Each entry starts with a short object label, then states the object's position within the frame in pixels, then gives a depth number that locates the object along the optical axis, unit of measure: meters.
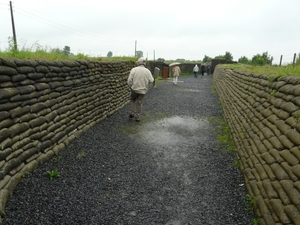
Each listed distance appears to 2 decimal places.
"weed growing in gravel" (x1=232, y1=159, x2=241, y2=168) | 4.21
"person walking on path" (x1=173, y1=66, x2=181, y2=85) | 17.17
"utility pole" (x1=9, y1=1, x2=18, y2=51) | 22.55
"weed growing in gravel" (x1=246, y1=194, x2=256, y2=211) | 2.99
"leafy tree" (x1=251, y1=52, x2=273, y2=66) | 28.28
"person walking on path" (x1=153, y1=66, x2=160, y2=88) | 14.75
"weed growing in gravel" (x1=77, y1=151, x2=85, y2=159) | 4.35
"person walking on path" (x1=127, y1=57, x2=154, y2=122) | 6.66
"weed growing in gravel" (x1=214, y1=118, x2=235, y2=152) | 5.19
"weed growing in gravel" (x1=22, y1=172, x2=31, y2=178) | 3.47
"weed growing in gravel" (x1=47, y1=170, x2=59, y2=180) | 3.58
